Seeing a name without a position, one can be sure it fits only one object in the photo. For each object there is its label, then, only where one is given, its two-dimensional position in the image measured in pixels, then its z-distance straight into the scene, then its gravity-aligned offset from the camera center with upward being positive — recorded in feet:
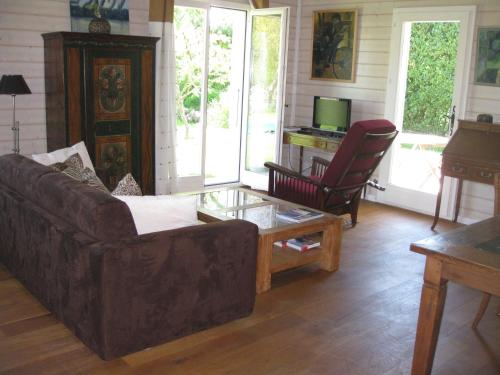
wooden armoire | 16.33 -0.61
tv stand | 21.08 -2.04
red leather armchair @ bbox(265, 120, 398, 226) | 15.30 -2.50
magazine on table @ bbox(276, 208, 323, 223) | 13.48 -3.08
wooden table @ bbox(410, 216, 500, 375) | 7.54 -2.37
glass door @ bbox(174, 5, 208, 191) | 21.12 -0.01
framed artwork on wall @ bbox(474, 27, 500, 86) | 17.46 +1.17
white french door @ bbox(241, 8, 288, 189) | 21.67 -0.30
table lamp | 15.47 -0.29
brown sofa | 8.82 -3.12
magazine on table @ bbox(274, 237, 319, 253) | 13.80 -3.83
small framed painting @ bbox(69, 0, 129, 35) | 17.54 +1.99
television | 21.54 -0.97
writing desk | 16.40 -1.73
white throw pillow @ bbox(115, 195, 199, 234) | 9.58 -2.24
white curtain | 19.42 -0.97
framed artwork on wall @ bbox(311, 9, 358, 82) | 21.94 +1.73
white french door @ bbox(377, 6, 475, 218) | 18.58 -0.75
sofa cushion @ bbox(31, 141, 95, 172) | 12.57 -1.79
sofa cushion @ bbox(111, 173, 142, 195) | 10.89 -2.07
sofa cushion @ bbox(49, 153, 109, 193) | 11.44 -1.94
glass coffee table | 12.34 -3.18
